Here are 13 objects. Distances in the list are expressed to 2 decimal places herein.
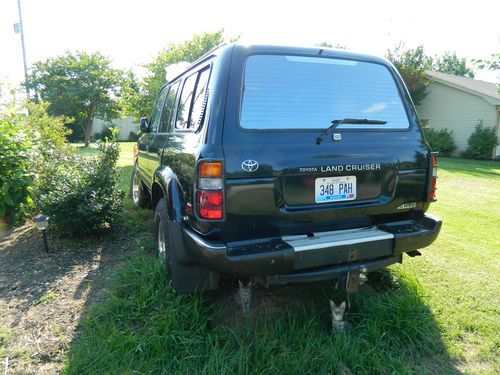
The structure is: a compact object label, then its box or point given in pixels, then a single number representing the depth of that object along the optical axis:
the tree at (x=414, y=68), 17.80
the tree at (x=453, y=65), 52.50
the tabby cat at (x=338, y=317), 2.45
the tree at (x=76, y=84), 24.80
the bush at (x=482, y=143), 15.59
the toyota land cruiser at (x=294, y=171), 2.14
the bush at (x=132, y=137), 34.19
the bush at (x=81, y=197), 4.05
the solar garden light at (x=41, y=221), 3.71
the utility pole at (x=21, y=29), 17.38
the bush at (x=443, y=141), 16.83
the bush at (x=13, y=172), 4.49
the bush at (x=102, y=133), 32.46
